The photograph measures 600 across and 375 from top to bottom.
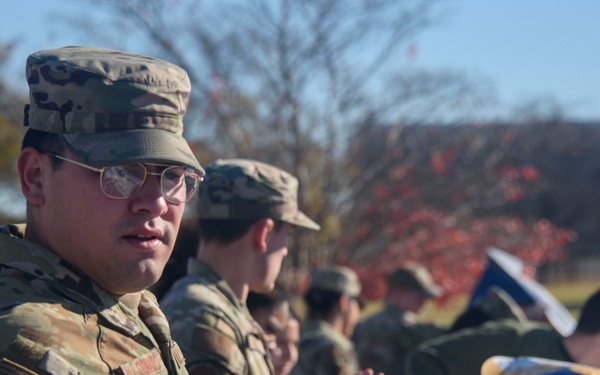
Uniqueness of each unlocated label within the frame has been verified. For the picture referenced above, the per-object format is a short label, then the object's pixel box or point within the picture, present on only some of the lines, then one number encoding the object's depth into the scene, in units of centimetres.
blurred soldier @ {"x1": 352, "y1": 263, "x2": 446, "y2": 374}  1207
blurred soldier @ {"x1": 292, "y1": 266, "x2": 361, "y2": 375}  994
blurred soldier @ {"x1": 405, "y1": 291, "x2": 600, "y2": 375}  743
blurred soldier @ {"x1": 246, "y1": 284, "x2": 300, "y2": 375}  846
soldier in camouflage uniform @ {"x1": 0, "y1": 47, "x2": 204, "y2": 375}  348
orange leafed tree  1732
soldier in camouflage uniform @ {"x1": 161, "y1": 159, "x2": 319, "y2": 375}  570
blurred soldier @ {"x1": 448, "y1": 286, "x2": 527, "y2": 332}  1118
